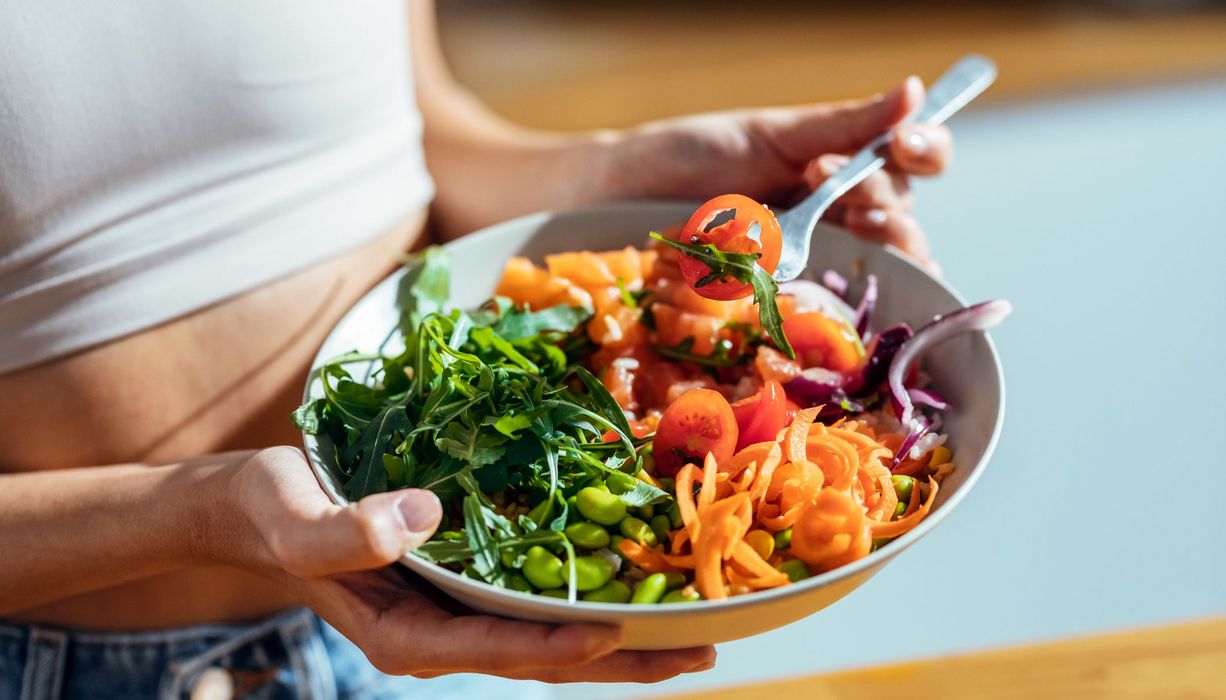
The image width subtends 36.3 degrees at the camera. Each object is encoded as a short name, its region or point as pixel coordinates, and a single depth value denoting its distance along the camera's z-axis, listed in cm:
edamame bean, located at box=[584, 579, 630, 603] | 49
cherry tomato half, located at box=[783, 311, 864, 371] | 57
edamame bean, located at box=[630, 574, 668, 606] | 49
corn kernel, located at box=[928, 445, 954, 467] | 54
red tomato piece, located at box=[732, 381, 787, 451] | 53
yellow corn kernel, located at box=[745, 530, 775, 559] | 50
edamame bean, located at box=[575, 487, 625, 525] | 50
